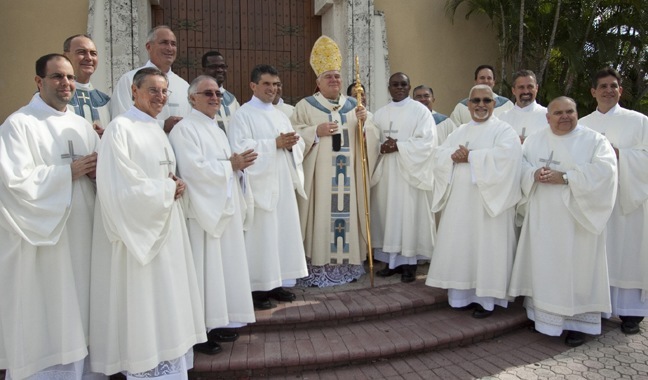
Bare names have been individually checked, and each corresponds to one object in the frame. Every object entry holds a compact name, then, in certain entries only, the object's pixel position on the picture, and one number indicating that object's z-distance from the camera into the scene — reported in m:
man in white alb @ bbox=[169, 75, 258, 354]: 3.83
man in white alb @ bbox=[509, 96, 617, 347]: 4.43
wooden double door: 7.74
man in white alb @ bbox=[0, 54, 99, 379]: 3.24
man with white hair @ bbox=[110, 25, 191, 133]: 4.52
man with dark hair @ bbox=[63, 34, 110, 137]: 4.08
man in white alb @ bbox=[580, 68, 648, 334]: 4.86
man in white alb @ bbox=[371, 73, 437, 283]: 5.66
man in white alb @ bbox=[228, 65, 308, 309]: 4.70
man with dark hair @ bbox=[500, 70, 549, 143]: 5.76
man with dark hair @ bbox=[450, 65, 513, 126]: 6.34
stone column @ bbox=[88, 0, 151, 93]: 6.66
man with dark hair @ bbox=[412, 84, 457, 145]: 6.54
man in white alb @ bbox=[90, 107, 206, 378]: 3.26
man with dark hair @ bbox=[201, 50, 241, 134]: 5.09
